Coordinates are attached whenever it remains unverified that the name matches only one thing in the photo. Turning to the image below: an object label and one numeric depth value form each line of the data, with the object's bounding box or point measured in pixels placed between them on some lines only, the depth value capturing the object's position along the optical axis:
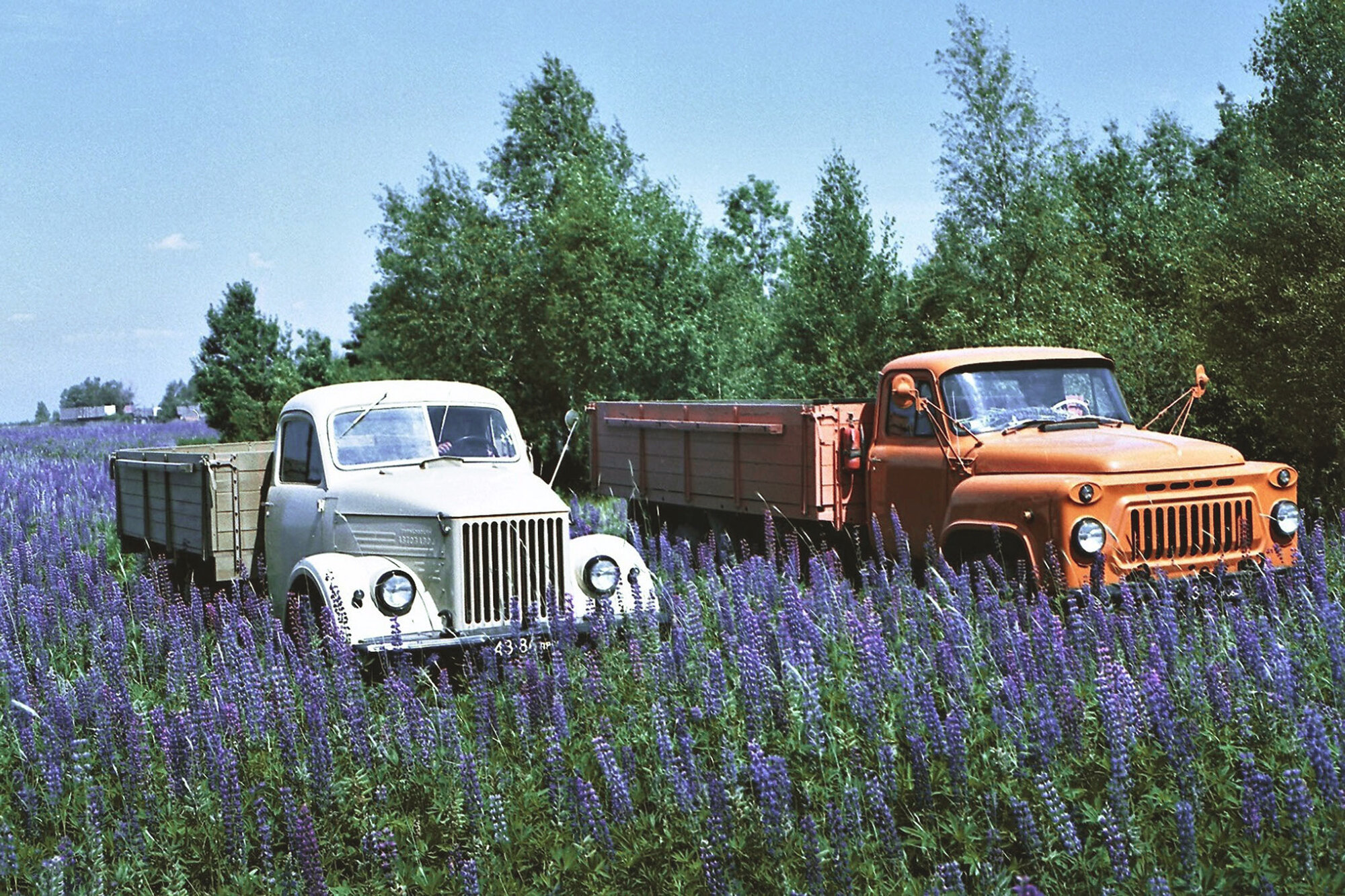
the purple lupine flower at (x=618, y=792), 4.91
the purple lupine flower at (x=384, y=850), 4.78
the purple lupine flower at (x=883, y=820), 4.54
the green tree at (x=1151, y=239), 20.06
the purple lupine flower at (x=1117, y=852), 3.84
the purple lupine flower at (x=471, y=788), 5.04
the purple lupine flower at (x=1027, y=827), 4.39
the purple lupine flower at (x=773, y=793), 4.54
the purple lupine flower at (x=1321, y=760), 4.30
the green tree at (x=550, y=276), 27.30
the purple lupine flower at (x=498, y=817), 5.07
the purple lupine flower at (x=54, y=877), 4.32
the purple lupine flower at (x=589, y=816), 4.77
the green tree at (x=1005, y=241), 23.17
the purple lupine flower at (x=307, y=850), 4.32
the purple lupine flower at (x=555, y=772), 5.43
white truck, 7.72
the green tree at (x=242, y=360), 45.97
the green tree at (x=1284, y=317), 15.63
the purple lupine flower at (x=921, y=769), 5.01
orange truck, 8.42
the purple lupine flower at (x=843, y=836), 4.30
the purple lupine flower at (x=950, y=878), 3.92
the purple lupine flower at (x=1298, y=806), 4.17
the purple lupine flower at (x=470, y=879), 4.23
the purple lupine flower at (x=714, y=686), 5.82
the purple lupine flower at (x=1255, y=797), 4.25
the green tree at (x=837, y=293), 30.94
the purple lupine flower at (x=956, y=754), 4.95
